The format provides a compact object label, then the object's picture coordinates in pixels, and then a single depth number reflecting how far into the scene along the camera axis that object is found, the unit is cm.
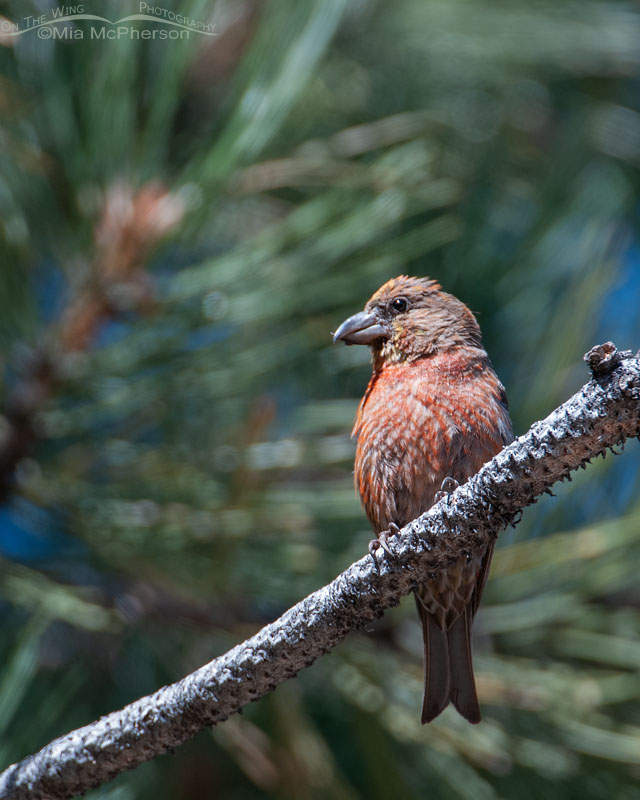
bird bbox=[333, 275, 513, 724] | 623
